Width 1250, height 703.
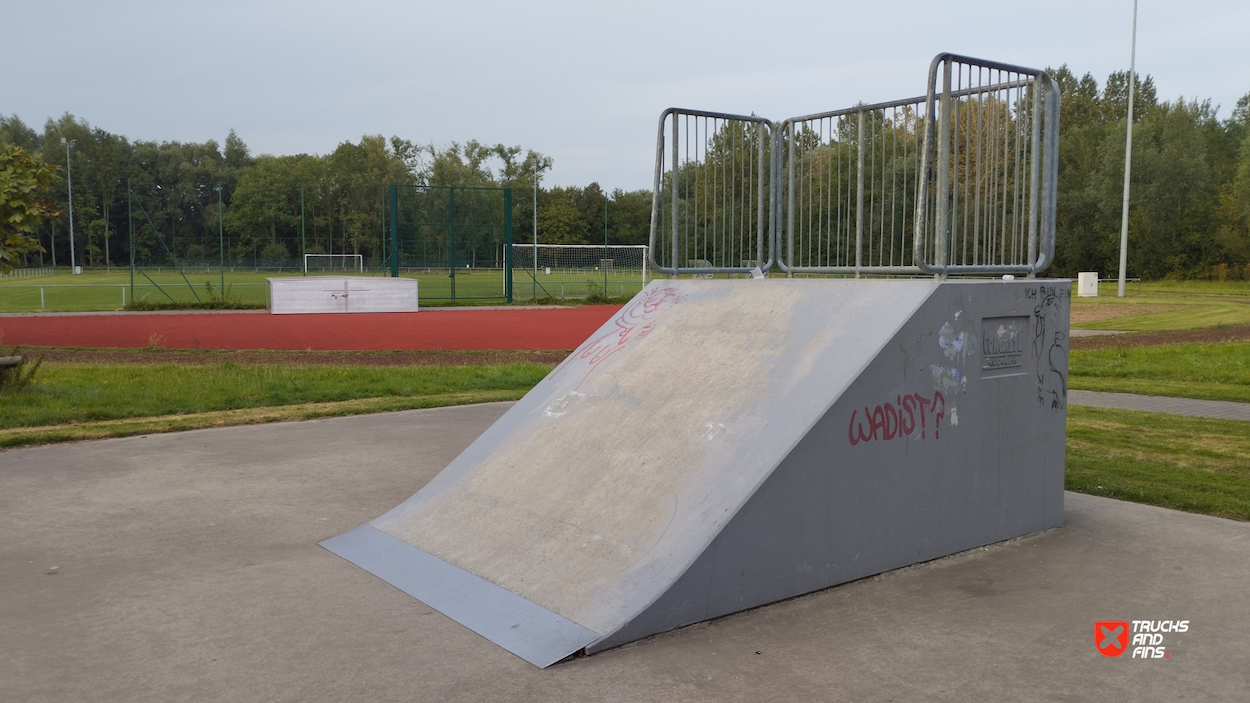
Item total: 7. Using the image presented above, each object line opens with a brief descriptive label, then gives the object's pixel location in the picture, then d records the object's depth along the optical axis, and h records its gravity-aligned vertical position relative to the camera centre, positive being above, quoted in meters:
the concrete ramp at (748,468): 4.02 -0.95
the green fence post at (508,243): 30.89 +1.34
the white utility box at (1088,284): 38.28 -0.01
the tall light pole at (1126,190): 36.78 +3.77
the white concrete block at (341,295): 27.58 -0.39
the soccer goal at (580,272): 36.97 +0.51
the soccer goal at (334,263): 52.53 +1.12
